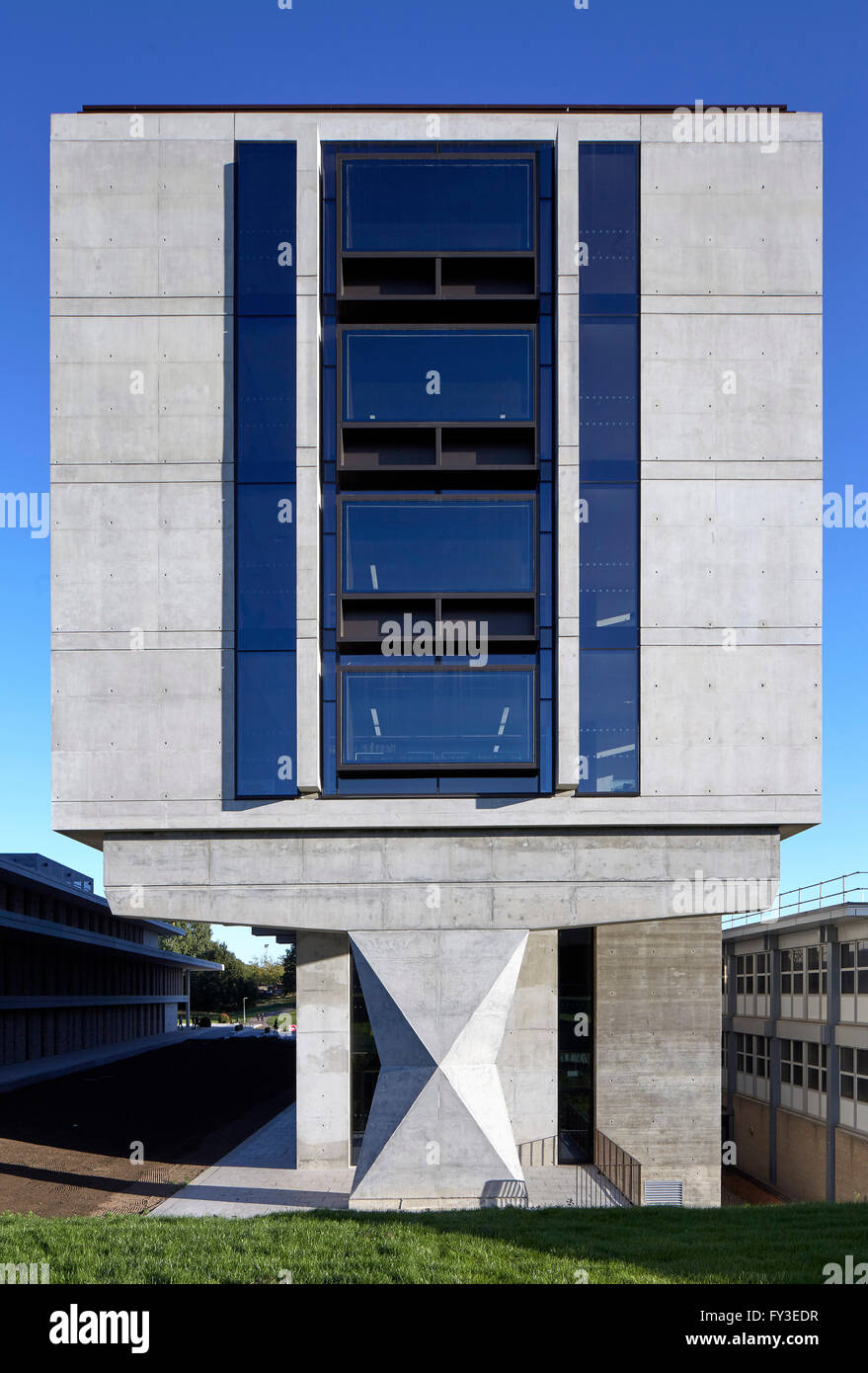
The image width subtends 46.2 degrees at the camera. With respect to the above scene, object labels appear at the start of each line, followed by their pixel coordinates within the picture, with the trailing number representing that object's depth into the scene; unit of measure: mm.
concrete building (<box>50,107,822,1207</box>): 21609
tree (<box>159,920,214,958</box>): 134750
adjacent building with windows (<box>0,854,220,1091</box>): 51188
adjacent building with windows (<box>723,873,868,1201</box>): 31453
